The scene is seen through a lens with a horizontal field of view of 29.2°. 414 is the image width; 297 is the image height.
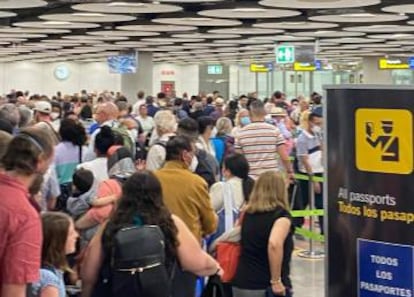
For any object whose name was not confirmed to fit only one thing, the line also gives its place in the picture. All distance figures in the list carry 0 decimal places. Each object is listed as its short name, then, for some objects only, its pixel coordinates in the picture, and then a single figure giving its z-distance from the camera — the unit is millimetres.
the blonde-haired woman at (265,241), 5773
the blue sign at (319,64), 43156
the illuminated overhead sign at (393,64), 40625
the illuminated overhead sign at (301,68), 33656
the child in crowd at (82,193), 6023
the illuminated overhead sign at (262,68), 47375
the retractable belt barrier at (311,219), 10734
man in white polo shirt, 11094
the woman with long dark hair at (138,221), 4559
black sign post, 3607
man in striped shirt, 9797
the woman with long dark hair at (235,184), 6848
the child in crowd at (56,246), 4166
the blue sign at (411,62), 39969
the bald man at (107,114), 10359
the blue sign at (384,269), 3621
